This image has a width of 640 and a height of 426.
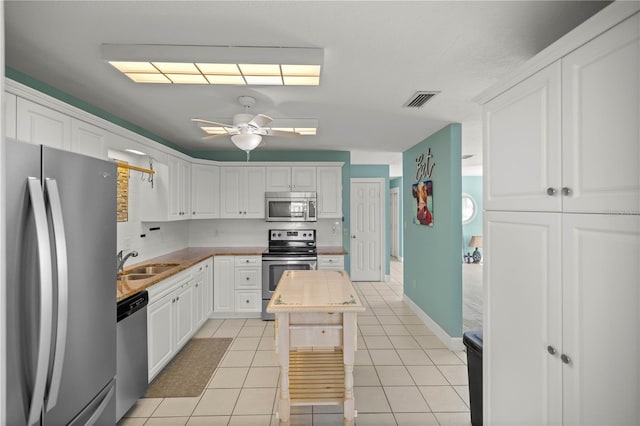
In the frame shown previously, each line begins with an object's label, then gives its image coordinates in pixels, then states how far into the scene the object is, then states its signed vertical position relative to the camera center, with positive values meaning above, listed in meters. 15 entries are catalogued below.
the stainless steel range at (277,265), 4.40 -0.71
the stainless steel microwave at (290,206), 4.74 +0.10
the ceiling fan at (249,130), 2.46 +0.68
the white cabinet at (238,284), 4.45 -0.99
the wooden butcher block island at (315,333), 2.10 -0.81
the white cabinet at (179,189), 3.92 +0.32
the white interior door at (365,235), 6.78 -0.48
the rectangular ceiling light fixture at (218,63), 1.86 +0.92
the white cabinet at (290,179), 4.81 +0.51
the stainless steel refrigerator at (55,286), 1.17 -0.30
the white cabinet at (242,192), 4.81 +0.32
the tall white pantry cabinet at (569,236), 1.06 -0.10
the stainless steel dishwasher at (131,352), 2.17 -1.00
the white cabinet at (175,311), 2.72 -1.00
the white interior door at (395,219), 9.23 -0.19
